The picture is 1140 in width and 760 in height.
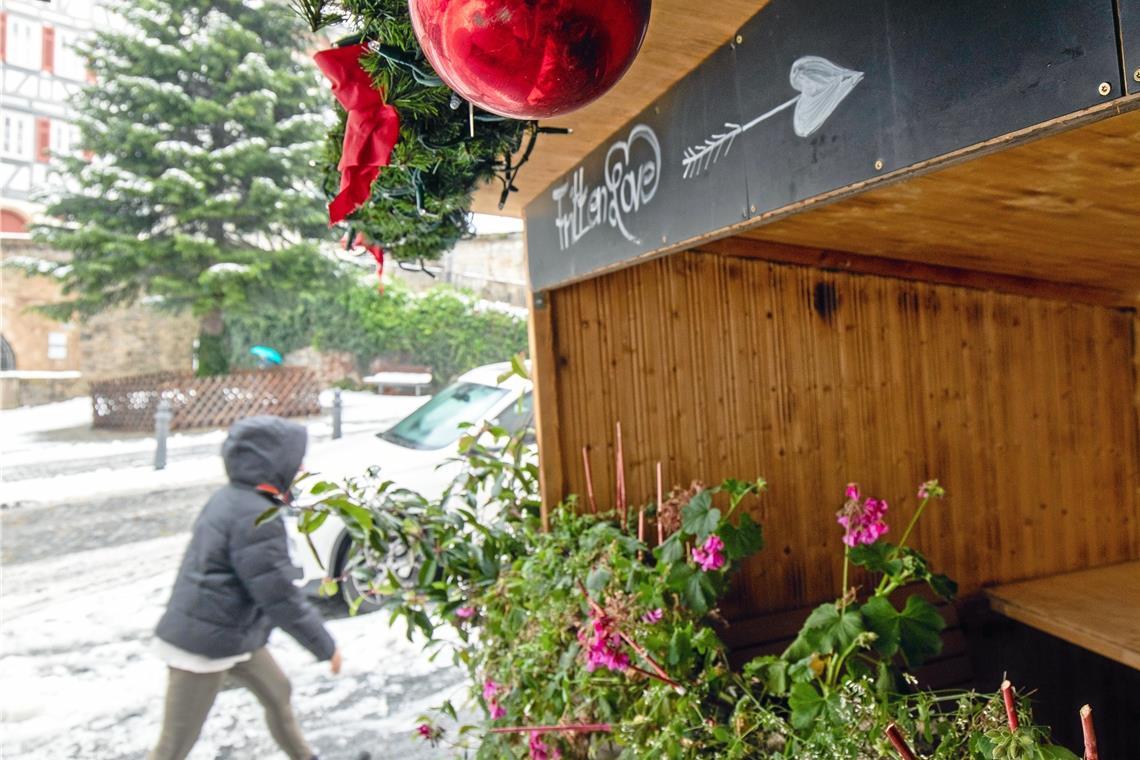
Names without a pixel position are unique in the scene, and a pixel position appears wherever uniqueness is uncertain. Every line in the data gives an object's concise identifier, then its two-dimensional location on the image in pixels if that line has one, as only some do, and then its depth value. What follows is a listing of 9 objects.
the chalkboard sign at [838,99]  0.70
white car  4.27
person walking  2.41
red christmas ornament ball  0.63
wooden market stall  1.04
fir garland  1.03
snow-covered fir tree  12.84
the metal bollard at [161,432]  9.41
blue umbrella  15.90
